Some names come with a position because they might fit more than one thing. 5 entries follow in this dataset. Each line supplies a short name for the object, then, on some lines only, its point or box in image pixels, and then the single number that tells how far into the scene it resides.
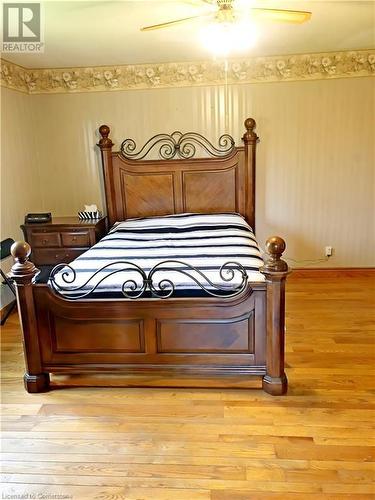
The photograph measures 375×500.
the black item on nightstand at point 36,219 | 4.07
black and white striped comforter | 2.50
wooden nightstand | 4.02
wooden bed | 2.38
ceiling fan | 2.03
